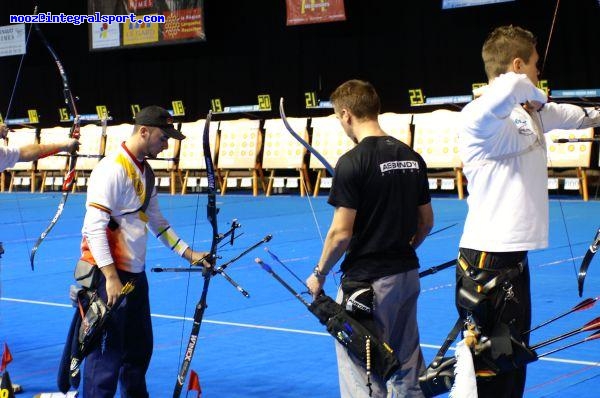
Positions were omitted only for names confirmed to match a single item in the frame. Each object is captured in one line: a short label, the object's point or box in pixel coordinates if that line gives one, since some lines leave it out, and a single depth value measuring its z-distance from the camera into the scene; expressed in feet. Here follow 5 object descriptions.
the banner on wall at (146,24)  57.45
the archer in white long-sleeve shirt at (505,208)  10.80
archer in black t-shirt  11.47
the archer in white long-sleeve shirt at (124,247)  13.35
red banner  50.65
